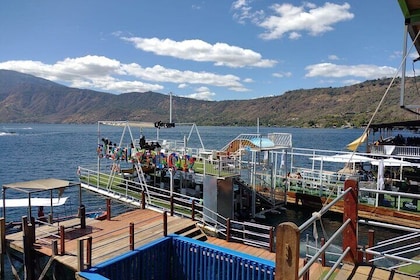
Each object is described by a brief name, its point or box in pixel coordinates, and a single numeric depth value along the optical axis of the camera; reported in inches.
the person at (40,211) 698.9
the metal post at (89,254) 364.6
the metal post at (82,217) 516.3
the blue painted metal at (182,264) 374.3
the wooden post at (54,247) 403.9
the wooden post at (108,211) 568.6
